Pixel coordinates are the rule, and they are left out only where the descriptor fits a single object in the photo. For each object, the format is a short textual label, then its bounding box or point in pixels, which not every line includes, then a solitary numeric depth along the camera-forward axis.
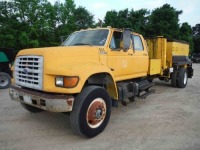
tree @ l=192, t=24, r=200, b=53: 35.65
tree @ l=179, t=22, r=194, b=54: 26.19
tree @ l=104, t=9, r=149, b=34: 24.12
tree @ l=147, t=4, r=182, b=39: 24.21
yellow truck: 2.86
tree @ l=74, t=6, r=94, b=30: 25.28
